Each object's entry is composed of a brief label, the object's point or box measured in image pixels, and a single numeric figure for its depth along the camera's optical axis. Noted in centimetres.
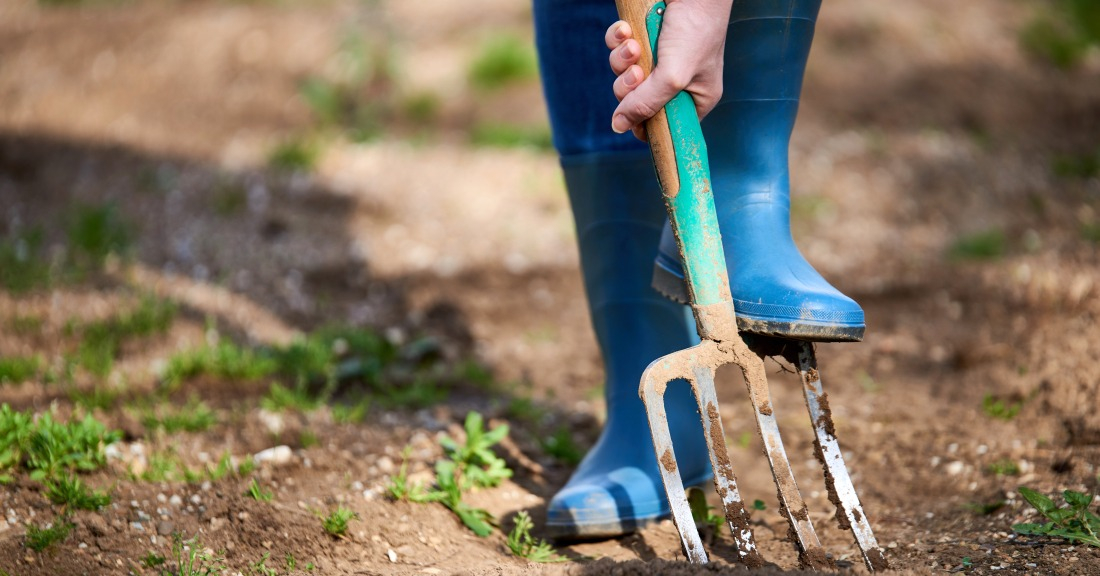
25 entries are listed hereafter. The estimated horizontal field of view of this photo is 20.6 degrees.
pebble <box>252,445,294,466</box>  314
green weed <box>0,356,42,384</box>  341
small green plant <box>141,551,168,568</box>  291
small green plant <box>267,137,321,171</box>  512
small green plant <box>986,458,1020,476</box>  311
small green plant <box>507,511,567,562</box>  300
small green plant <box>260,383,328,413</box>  335
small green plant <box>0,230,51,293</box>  379
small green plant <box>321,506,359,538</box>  298
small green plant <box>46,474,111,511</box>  300
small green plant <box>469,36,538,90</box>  606
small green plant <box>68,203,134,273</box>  419
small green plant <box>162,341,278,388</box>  349
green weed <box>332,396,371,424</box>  332
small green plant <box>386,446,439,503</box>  306
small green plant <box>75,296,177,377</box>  355
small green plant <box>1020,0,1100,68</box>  679
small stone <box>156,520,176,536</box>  297
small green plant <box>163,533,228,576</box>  290
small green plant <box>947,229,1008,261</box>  444
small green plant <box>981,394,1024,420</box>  329
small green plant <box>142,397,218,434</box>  324
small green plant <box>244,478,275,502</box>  303
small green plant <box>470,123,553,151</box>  547
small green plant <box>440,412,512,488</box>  313
